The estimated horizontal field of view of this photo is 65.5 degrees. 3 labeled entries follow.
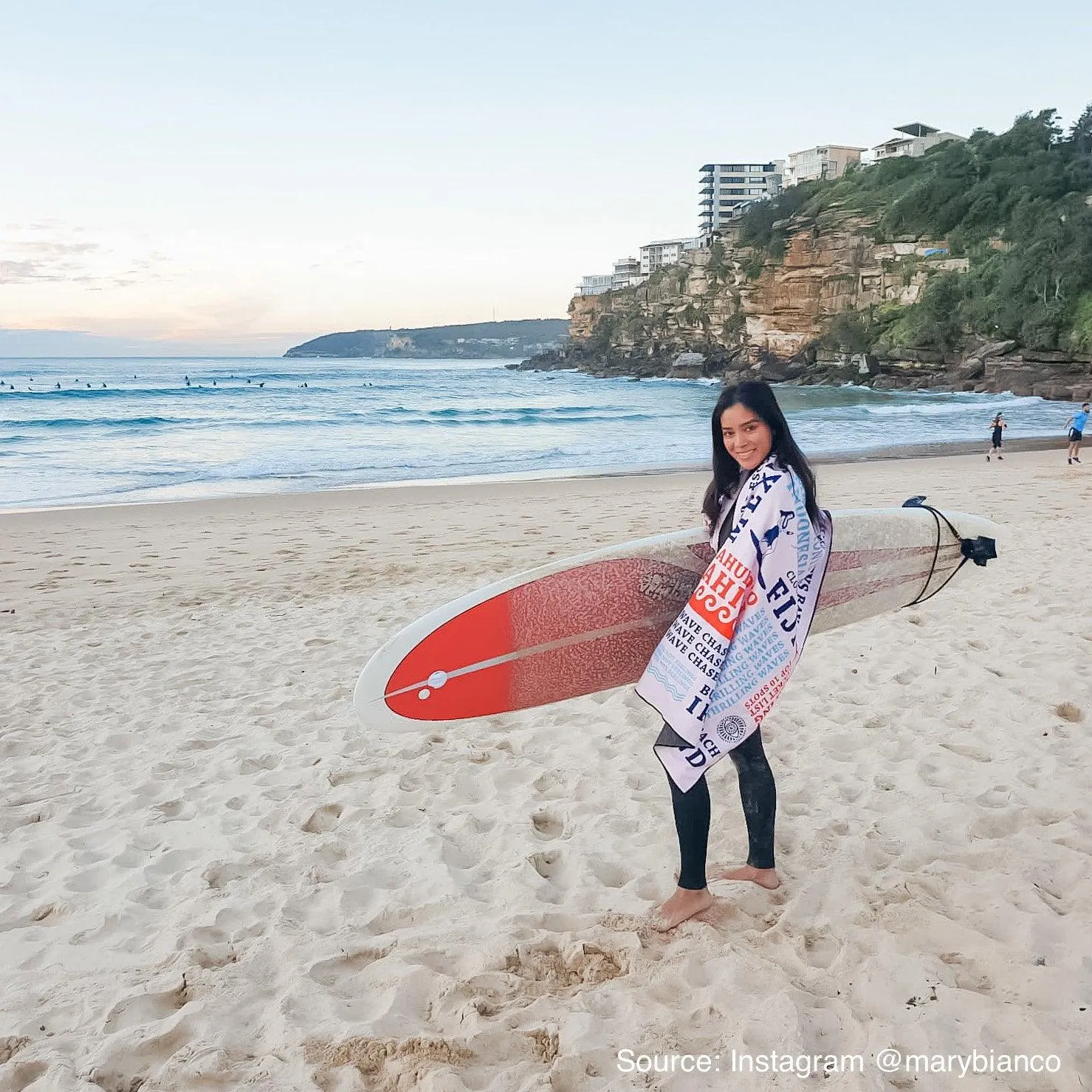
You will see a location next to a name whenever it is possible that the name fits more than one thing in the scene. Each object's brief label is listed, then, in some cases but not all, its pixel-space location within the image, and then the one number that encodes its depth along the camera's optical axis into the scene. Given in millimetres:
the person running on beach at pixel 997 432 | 15539
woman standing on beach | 2033
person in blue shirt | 13477
